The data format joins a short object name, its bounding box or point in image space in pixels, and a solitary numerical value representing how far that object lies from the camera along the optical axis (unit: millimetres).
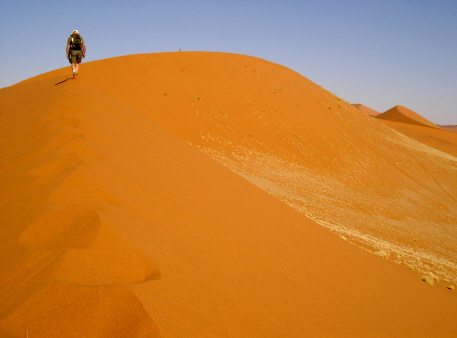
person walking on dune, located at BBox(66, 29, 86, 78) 9906
